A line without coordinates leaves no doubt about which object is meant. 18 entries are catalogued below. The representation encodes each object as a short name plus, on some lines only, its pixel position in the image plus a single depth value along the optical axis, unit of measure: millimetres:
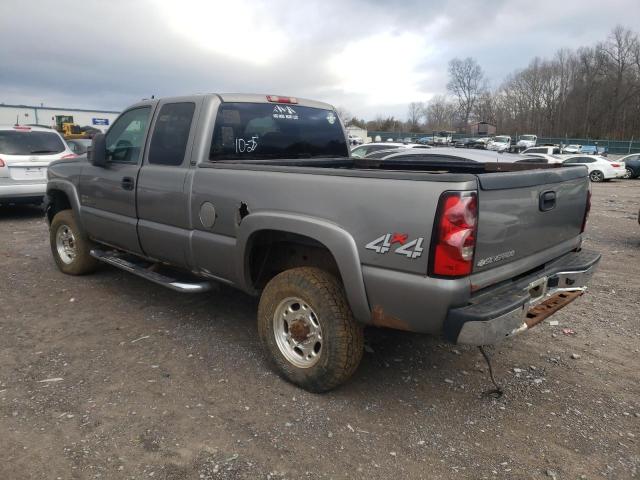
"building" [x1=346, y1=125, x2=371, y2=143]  71906
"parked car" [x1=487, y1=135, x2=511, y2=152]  46431
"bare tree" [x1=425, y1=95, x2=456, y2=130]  104188
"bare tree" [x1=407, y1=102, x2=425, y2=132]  99362
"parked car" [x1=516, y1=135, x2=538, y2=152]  54762
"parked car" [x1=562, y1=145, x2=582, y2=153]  42981
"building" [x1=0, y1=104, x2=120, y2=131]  44969
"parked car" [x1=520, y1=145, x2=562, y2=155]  26375
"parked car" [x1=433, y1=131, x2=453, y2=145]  58081
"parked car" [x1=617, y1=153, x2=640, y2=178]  25922
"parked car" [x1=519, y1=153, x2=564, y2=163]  21867
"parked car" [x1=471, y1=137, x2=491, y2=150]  41359
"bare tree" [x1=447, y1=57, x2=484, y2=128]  101188
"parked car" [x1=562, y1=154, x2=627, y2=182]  23625
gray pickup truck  2543
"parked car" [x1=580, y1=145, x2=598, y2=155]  46888
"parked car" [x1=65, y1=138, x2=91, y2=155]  14967
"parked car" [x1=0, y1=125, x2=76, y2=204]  8734
